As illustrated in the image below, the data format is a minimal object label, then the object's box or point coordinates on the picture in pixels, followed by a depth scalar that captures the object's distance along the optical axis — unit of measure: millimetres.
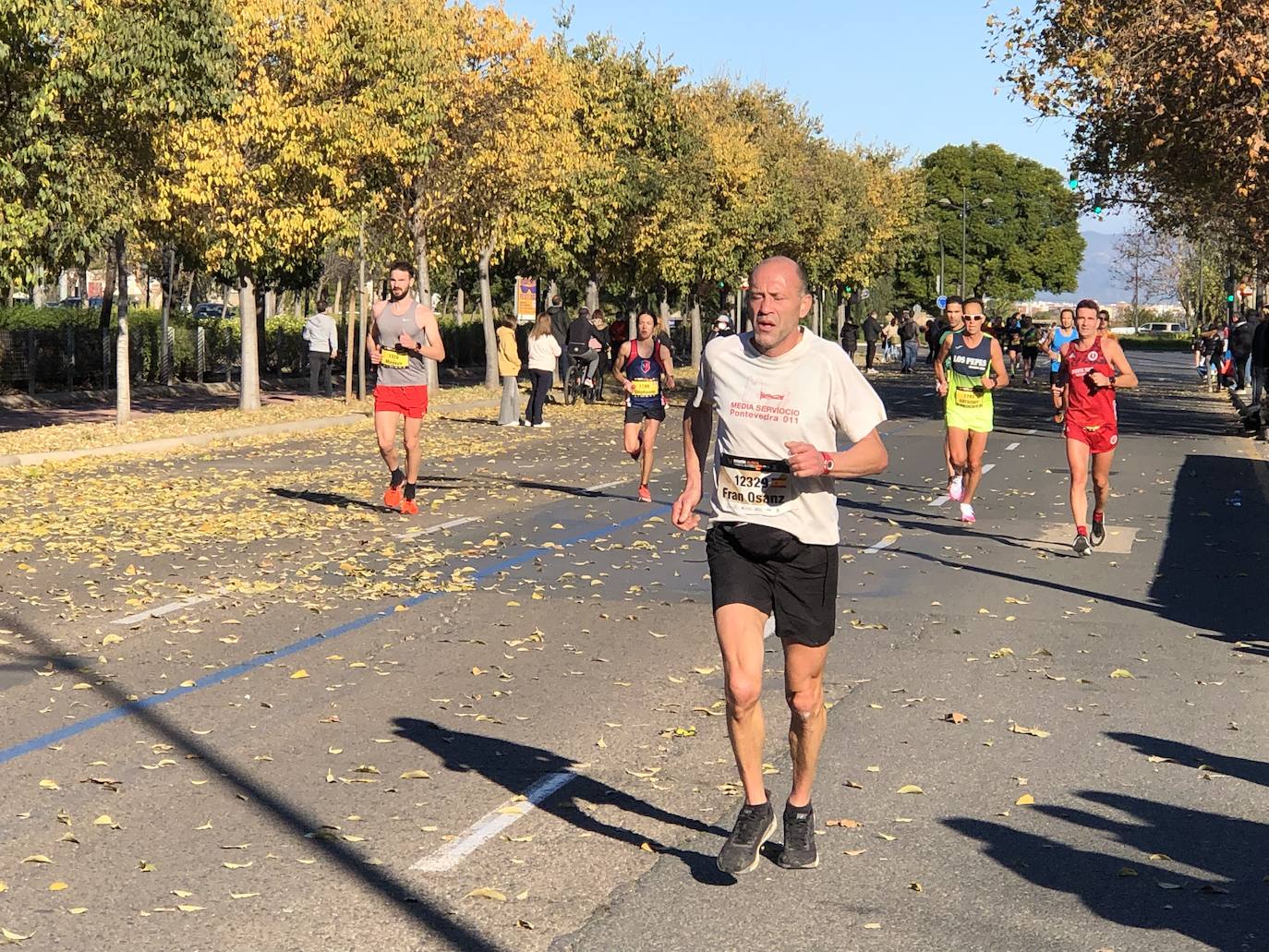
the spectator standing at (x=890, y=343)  74638
